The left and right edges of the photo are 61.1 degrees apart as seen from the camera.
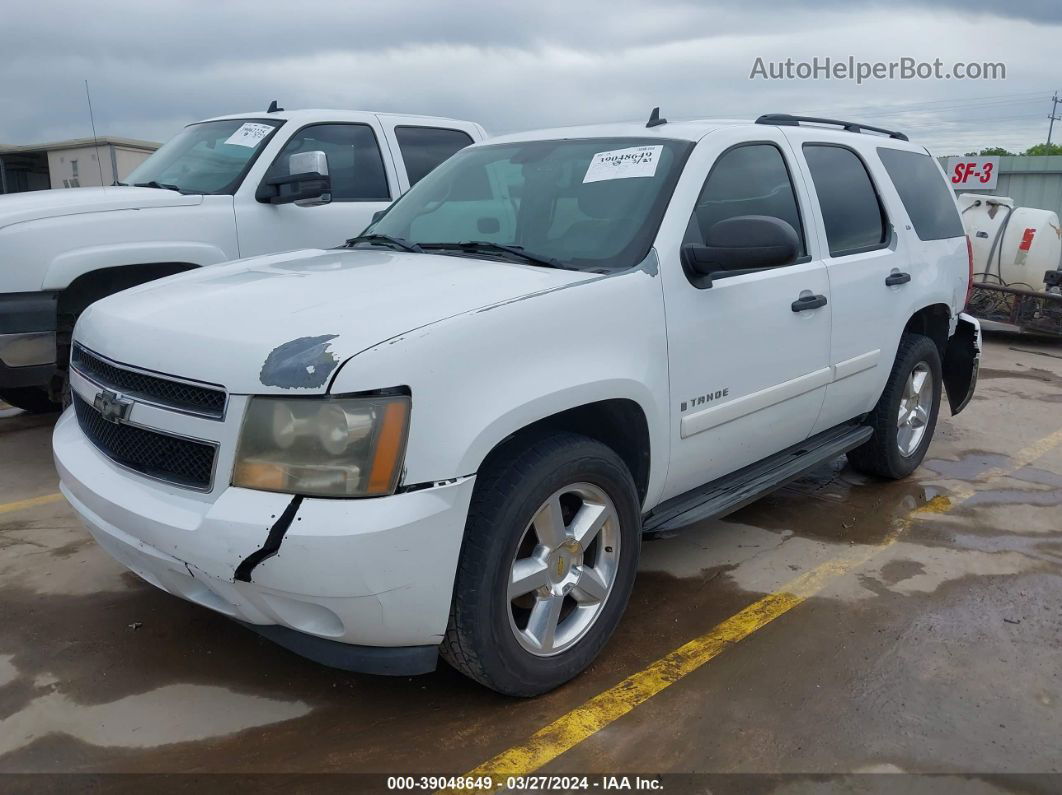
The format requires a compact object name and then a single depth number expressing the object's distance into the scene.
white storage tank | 11.58
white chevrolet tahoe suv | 2.38
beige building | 16.78
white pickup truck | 4.72
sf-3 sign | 16.34
